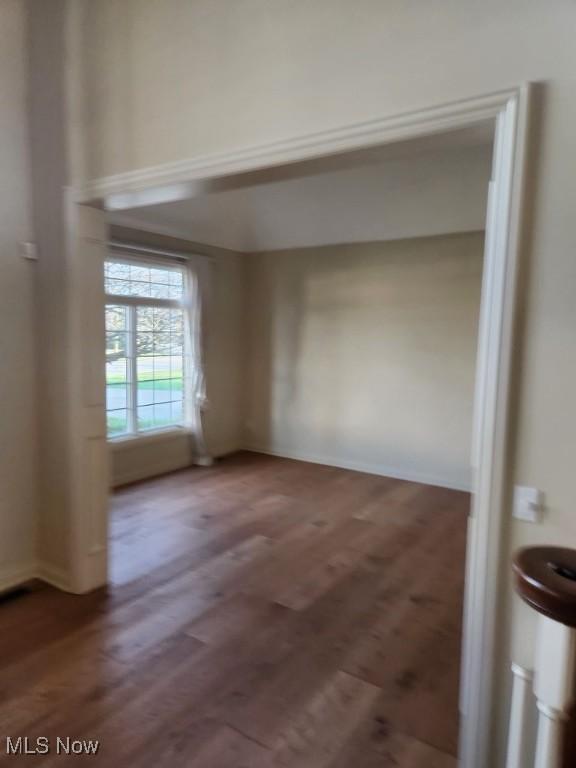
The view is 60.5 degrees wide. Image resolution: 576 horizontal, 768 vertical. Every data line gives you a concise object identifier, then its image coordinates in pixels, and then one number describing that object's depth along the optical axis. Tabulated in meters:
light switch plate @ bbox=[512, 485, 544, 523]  1.53
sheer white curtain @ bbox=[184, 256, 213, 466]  5.61
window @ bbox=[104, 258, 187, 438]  5.00
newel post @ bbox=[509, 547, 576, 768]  0.79
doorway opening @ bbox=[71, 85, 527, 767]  1.51
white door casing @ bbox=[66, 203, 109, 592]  2.82
